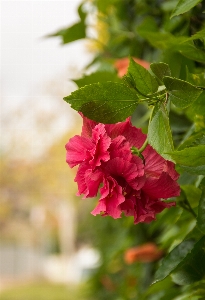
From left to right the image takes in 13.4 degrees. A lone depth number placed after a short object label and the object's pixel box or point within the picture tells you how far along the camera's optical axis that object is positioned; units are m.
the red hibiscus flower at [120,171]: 0.72
